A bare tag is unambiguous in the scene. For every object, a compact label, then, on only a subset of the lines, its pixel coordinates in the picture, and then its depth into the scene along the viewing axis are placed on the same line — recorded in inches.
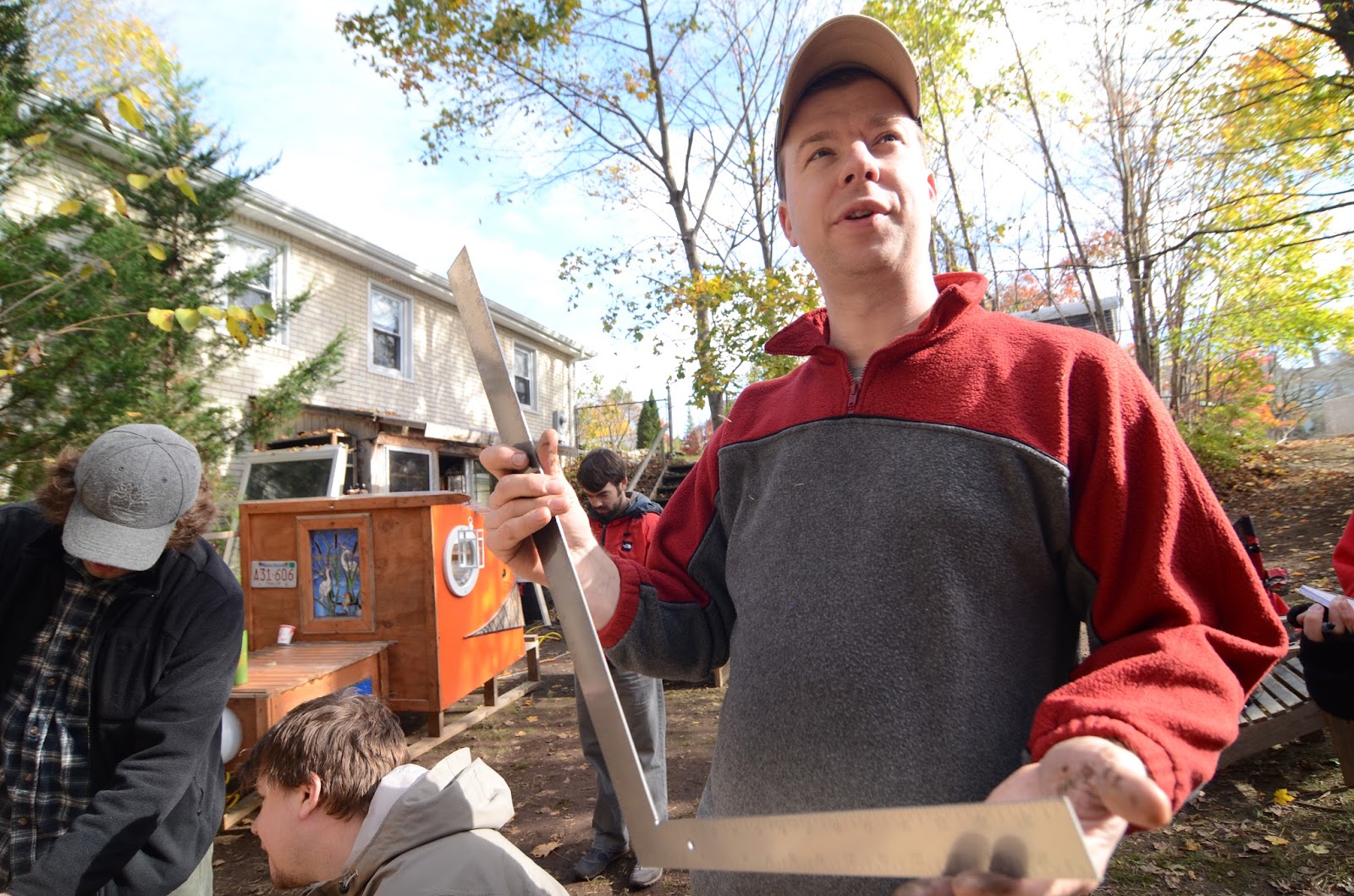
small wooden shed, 223.6
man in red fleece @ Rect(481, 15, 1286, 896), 34.6
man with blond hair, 68.7
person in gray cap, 77.5
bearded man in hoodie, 153.7
